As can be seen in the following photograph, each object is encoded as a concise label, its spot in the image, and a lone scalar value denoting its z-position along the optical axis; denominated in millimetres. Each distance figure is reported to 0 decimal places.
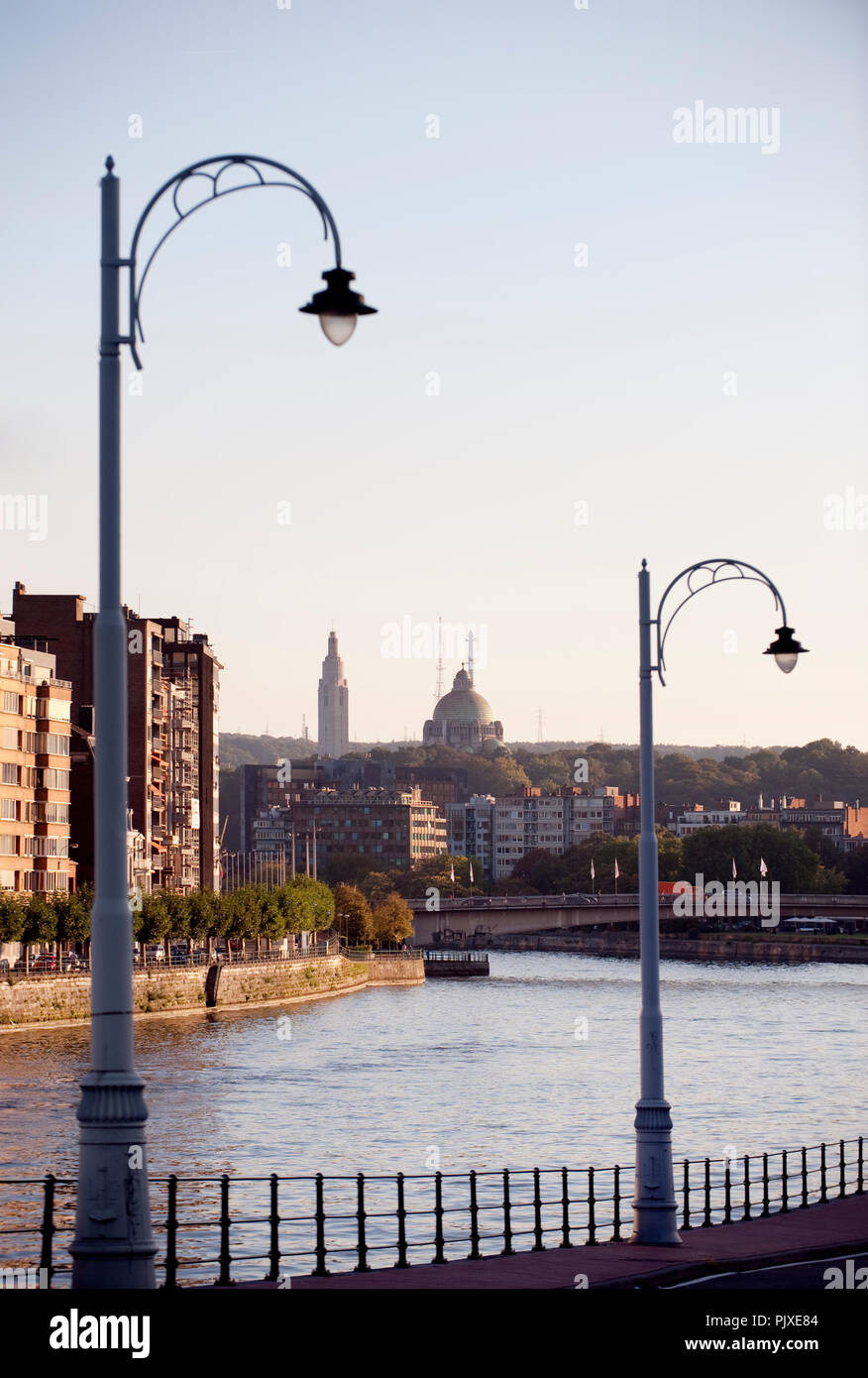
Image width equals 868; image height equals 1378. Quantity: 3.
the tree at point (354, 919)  149875
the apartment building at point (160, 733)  125375
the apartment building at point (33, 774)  105188
